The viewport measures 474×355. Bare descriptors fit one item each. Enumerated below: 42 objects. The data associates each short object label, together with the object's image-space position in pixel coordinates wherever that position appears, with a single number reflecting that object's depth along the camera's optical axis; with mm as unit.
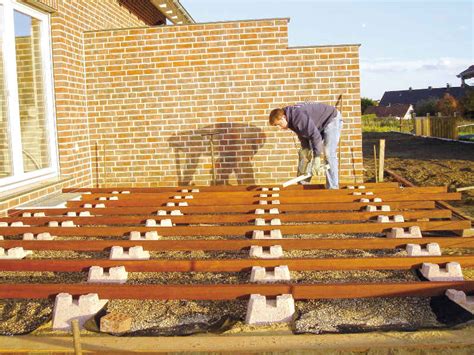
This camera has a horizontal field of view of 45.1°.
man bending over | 7125
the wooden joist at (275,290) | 3461
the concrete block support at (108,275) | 3965
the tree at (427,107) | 42731
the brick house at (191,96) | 8750
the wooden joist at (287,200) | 6355
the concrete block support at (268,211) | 5984
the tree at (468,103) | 29366
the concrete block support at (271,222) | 5395
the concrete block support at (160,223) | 5539
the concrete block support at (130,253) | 4463
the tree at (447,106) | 35750
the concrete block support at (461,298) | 3332
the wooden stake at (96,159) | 9164
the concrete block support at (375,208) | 5866
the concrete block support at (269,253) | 4367
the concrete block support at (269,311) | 3295
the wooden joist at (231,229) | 5094
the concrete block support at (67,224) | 5605
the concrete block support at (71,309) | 3316
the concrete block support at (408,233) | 4906
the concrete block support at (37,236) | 5238
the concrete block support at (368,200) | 6242
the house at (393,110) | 67538
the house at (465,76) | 36719
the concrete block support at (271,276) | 3832
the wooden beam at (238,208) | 6066
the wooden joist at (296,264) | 4000
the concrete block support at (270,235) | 4938
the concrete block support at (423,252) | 4355
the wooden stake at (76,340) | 2614
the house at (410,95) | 70725
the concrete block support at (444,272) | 3802
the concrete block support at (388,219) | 5430
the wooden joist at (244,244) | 4527
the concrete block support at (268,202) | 6368
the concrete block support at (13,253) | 4734
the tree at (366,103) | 65625
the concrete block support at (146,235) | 5043
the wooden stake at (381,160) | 9280
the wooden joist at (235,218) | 5618
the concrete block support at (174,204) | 6466
